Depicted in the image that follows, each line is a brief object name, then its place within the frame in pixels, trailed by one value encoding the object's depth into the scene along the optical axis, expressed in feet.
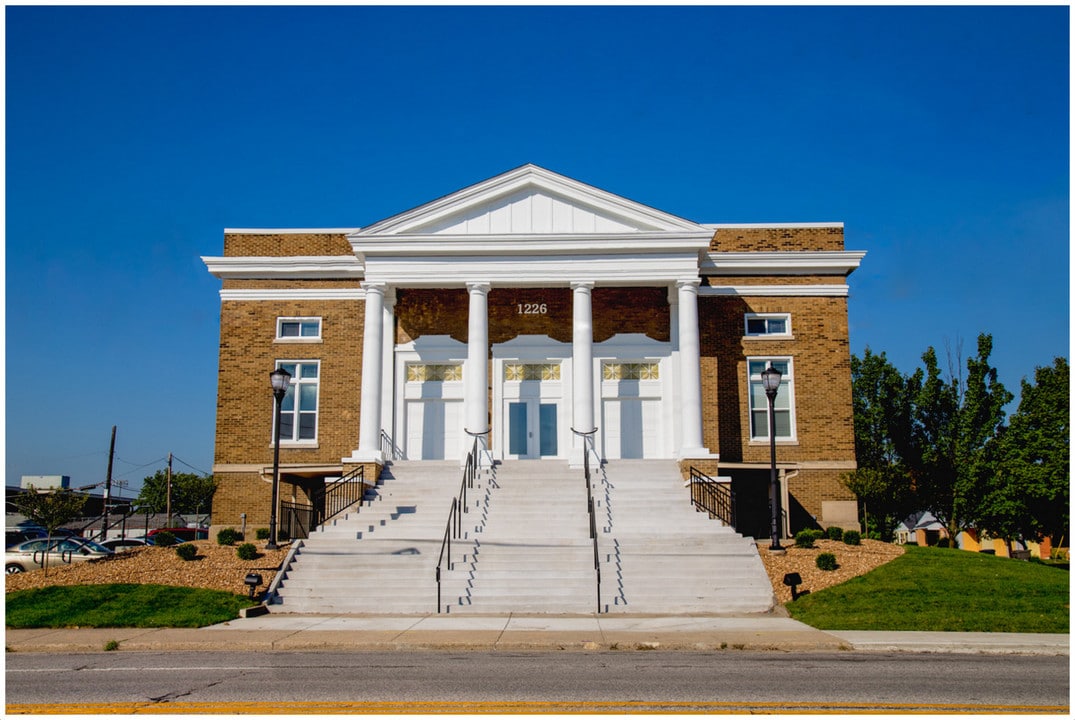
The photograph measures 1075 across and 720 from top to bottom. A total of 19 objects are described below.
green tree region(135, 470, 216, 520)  253.14
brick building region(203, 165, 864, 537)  88.84
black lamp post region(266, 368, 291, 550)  67.92
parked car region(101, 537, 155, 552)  109.77
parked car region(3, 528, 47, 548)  108.88
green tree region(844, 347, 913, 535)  86.33
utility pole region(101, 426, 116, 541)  107.34
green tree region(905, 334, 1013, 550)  113.91
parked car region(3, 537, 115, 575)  83.87
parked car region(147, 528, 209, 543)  161.99
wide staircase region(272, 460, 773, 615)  58.49
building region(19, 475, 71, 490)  256.79
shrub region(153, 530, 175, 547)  71.64
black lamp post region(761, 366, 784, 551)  68.09
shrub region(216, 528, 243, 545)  73.00
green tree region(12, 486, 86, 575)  89.81
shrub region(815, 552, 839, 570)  63.46
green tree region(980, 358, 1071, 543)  111.65
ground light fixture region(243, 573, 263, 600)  57.67
